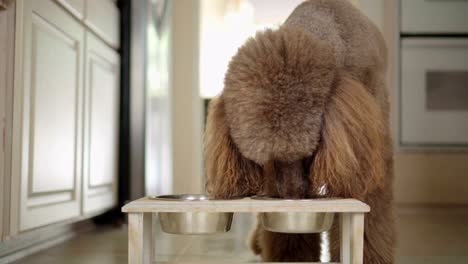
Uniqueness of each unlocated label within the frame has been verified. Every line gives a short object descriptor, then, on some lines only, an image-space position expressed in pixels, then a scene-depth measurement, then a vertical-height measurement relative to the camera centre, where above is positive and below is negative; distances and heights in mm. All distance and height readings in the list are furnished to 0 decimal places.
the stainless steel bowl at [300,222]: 1055 -151
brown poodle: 945 +37
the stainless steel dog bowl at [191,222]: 1016 -150
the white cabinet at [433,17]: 3092 +766
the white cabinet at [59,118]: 1382 +81
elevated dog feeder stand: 914 -109
